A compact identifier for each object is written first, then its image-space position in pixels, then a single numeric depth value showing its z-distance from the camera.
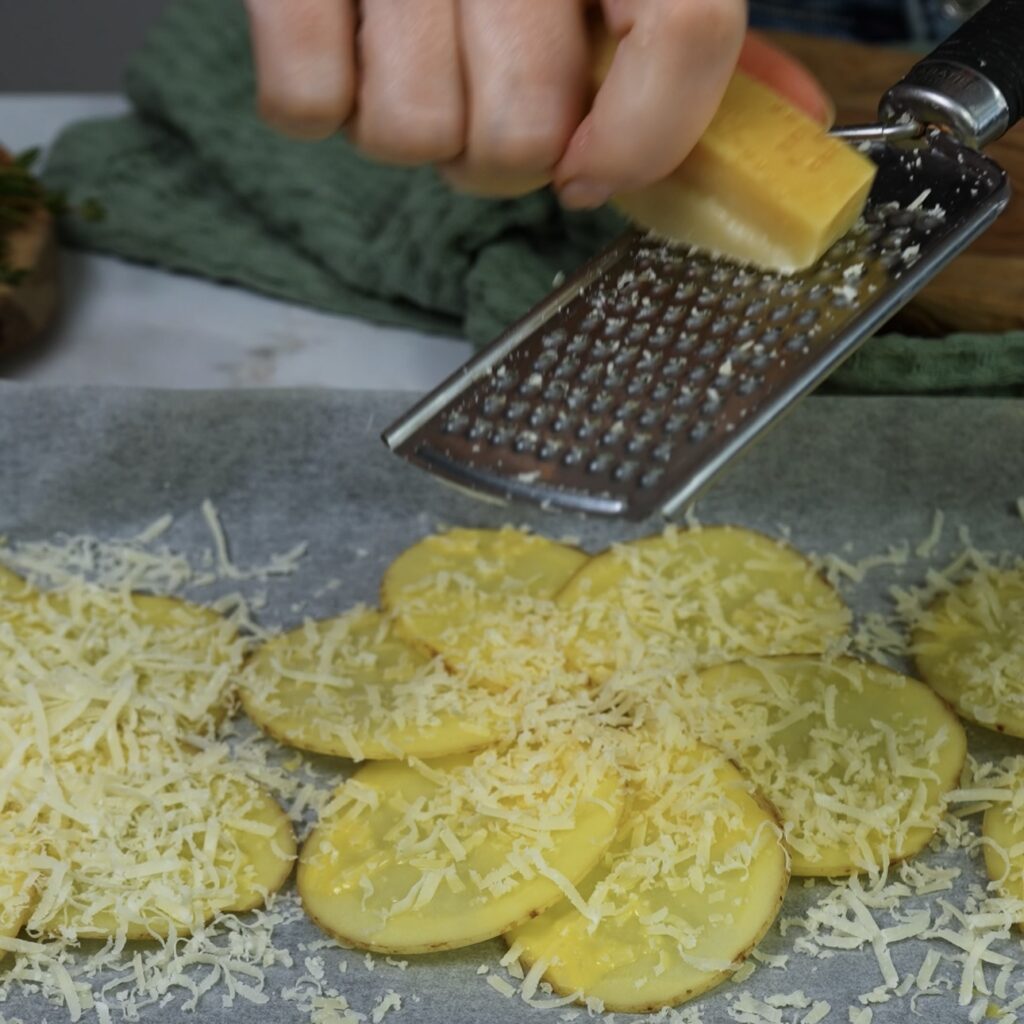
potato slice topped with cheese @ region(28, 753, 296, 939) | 0.73
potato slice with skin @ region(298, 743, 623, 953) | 0.72
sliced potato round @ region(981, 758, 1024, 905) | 0.73
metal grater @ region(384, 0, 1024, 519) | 0.69
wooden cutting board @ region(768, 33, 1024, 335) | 0.84
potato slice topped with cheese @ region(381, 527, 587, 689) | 0.77
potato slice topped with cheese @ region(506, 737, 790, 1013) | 0.71
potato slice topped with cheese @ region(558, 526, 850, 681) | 0.78
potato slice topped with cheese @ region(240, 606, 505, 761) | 0.75
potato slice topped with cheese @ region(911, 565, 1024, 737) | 0.76
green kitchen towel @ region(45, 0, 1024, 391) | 0.88
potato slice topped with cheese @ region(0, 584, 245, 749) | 0.76
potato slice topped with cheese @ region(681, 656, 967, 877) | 0.74
